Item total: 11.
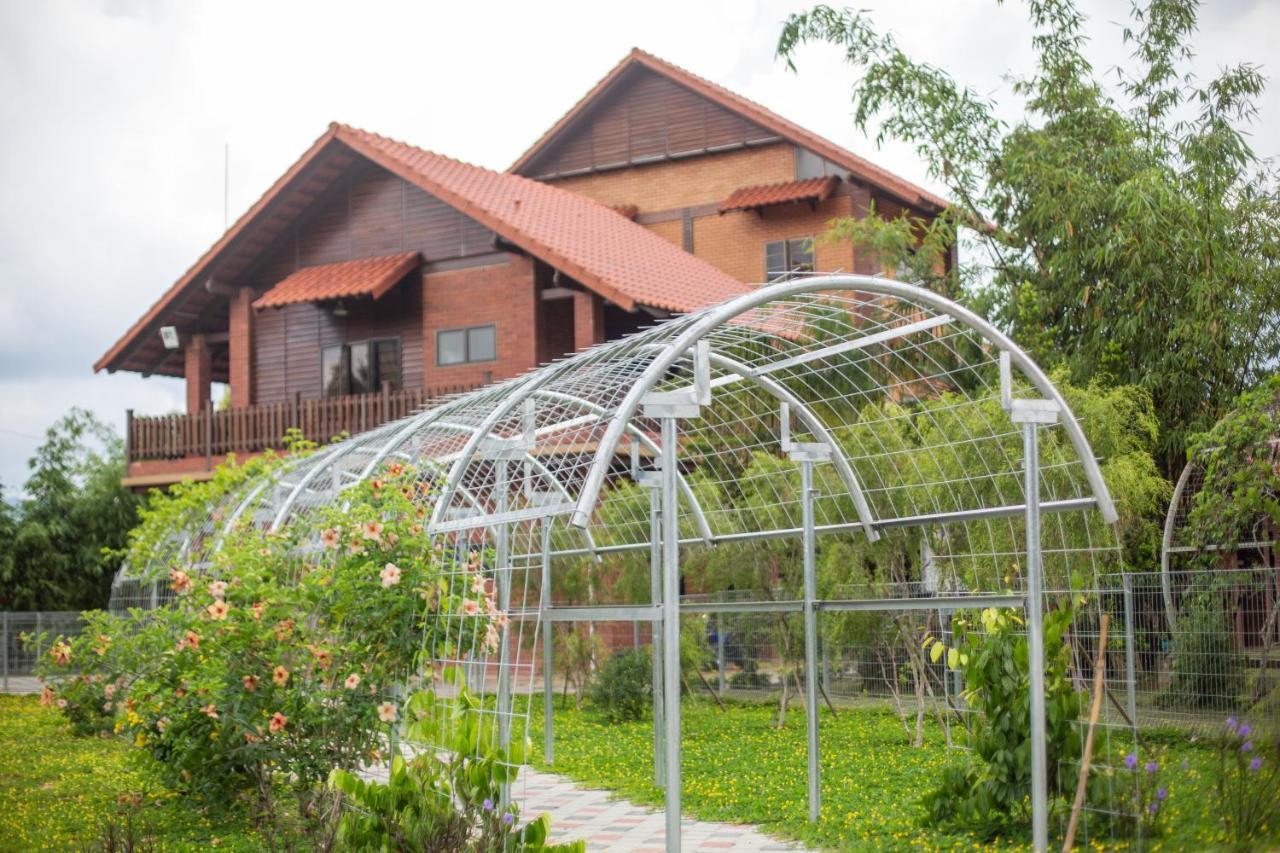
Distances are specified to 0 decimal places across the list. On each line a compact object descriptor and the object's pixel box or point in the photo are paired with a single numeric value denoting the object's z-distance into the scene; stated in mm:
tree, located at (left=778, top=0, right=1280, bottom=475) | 14688
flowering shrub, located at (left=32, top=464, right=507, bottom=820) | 7637
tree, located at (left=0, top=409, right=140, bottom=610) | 27203
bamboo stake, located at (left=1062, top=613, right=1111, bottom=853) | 5680
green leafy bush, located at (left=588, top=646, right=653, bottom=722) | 15773
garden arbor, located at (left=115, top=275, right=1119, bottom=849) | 6953
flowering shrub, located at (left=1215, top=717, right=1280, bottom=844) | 6598
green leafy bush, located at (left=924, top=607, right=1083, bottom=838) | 7414
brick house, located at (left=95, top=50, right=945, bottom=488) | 22125
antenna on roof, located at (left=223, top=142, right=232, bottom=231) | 27016
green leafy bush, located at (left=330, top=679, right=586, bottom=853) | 6422
